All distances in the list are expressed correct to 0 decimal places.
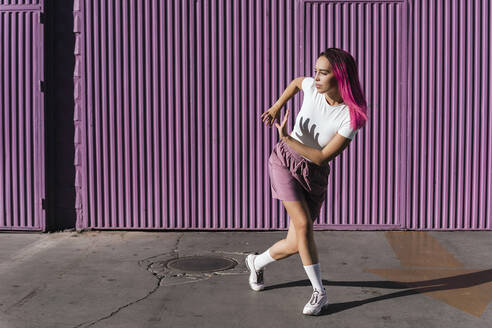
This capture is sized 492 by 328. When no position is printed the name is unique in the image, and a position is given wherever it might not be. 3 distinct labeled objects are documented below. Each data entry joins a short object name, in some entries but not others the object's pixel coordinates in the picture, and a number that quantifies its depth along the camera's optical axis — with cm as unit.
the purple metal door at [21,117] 760
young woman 452
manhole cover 596
